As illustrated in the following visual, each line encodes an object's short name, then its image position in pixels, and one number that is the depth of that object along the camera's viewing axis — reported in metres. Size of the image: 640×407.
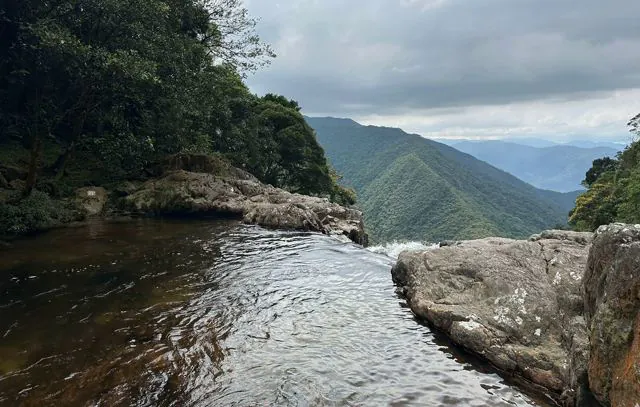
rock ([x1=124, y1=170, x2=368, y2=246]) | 21.62
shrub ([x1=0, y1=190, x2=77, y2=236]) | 16.92
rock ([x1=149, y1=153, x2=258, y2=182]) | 27.48
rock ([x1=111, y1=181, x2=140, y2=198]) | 24.83
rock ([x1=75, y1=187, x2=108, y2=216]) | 22.12
